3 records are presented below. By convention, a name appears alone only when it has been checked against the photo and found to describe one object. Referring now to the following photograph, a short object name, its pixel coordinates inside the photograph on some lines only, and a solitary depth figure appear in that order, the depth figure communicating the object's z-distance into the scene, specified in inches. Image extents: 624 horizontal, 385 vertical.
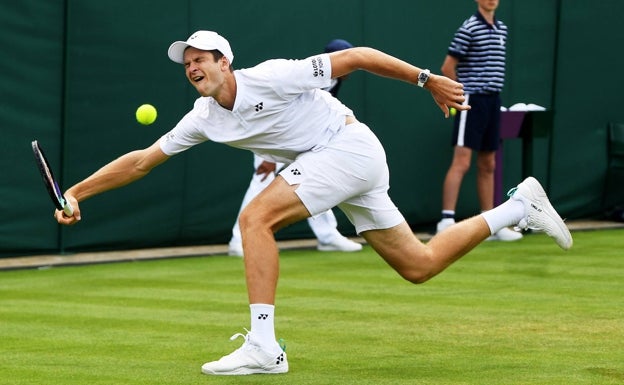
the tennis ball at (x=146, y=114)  407.6
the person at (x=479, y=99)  502.6
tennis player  256.1
